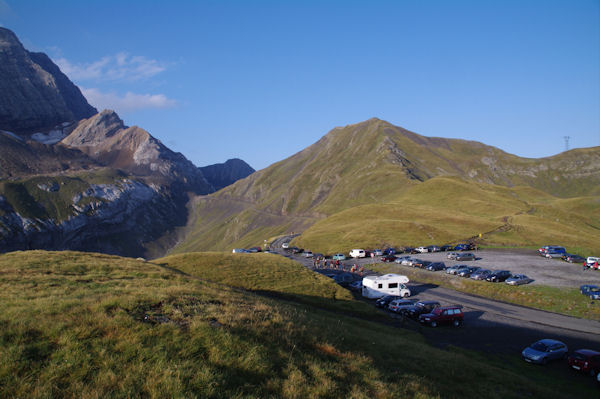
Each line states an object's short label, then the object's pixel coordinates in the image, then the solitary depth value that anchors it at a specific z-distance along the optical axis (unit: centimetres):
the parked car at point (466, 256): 6462
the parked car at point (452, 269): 5591
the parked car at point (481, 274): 5066
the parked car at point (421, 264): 6230
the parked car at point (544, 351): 2534
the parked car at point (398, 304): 3888
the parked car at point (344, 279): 5327
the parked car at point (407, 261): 6425
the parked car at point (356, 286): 5047
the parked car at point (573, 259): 5999
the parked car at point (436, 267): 5891
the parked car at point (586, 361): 2302
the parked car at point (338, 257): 7600
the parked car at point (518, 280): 4684
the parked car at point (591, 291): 3912
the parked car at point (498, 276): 4934
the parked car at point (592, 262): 5372
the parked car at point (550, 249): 6610
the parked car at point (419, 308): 3734
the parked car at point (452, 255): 6690
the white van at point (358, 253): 7788
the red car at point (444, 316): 3447
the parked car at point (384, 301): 4250
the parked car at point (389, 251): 7681
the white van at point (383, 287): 4659
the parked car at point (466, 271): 5388
